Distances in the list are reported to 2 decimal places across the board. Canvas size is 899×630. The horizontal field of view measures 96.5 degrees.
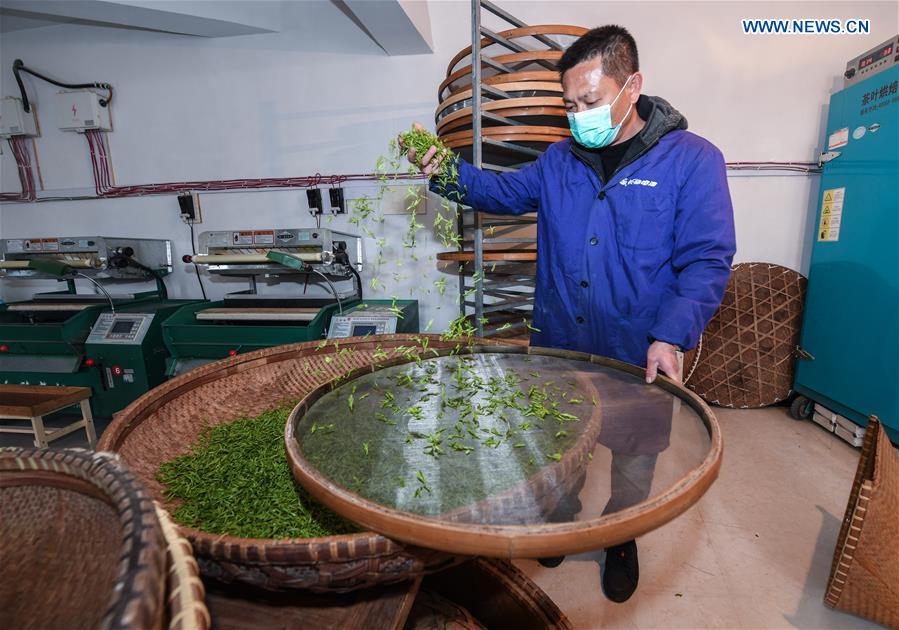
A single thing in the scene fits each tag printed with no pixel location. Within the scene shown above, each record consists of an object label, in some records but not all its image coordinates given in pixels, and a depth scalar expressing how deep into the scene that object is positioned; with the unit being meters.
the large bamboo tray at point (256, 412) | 0.59
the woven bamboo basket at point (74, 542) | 0.37
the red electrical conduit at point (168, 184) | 3.32
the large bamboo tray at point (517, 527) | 0.53
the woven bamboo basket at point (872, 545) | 1.37
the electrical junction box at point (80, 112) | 3.47
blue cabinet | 2.28
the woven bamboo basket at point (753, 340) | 2.95
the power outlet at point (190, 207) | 3.45
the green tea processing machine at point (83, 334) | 2.69
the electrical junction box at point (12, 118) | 3.59
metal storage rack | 1.97
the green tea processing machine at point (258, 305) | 2.47
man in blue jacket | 1.36
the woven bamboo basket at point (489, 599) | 1.02
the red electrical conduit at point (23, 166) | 3.72
